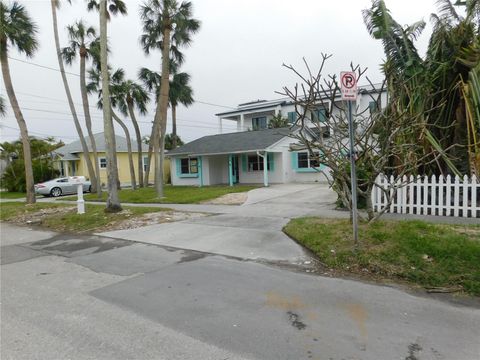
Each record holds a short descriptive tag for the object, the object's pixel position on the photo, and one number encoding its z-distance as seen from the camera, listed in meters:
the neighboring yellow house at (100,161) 31.98
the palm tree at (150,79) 23.94
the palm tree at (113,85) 23.95
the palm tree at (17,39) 15.34
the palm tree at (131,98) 24.22
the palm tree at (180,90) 25.98
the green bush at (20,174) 30.12
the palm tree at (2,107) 24.86
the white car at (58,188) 24.72
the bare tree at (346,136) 5.93
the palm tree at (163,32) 16.92
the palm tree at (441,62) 9.37
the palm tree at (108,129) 11.64
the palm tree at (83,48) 20.78
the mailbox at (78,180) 12.75
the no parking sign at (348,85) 5.15
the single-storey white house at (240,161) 21.83
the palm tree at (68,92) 18.92
